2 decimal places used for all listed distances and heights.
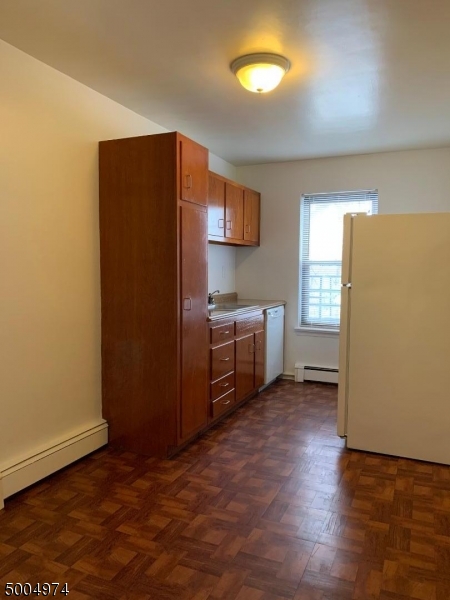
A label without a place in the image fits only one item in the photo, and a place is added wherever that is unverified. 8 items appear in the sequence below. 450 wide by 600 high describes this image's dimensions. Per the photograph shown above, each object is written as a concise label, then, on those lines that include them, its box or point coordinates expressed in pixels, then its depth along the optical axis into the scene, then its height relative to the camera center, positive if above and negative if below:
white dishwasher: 4.50 -0.78
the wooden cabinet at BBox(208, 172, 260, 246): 3.93 +0.55
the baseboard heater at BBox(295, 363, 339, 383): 4.81 -1.15
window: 4.78 +0.16
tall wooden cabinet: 2.83 -0.12
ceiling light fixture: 2.39 +1.11
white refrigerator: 2.88 -0.44
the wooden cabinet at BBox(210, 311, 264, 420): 3.42 -0.79
